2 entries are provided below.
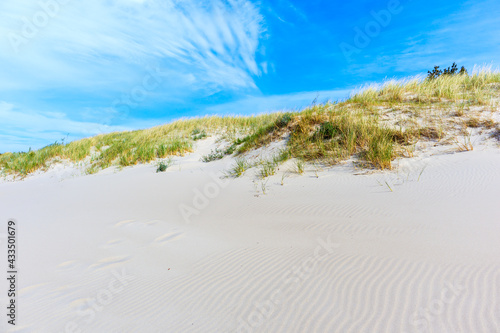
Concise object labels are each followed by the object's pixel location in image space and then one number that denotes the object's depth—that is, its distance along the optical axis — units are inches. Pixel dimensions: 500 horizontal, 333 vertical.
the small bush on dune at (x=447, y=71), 516.2
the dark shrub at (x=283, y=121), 280.0
